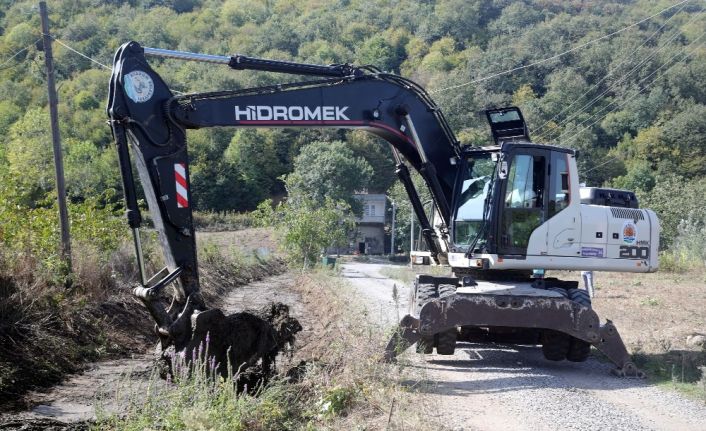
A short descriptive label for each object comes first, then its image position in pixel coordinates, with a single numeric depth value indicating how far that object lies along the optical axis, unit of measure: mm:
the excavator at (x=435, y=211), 9211
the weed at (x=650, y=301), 18641
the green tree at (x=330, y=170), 69812
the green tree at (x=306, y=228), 37656
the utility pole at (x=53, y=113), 16109
